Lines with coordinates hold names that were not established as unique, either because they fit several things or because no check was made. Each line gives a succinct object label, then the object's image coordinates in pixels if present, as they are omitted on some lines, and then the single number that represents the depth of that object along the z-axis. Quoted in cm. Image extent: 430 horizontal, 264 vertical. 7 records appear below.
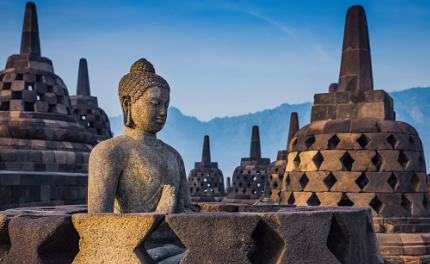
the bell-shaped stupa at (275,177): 1652
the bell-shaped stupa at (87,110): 1803
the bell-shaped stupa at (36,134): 914
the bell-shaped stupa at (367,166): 706
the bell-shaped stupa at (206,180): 2298
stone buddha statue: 349
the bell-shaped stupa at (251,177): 2114
